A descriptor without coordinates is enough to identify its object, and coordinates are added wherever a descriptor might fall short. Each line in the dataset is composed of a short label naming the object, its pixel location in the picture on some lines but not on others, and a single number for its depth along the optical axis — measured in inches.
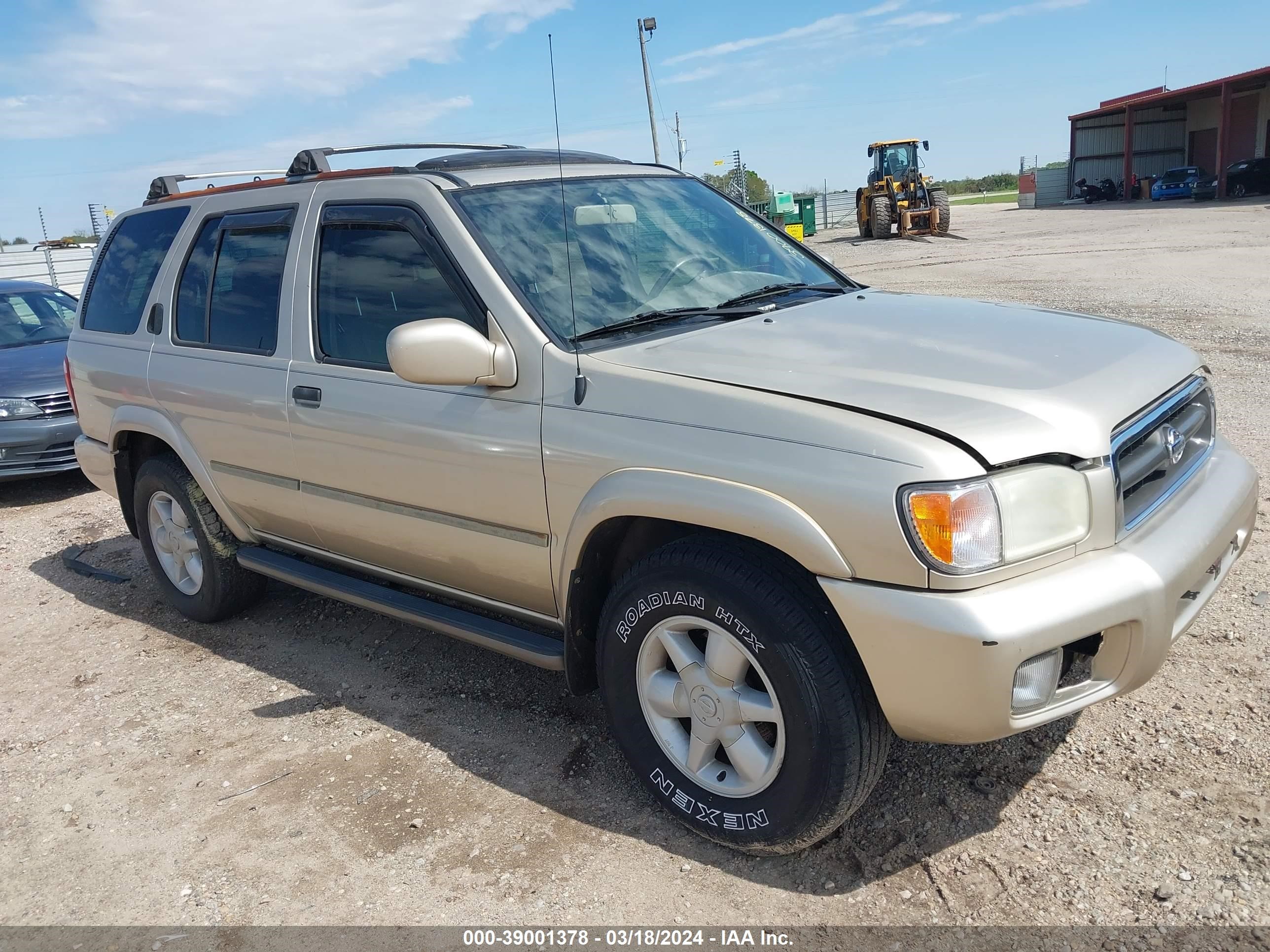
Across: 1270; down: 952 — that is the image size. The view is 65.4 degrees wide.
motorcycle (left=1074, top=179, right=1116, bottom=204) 1619.1
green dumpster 1327.5
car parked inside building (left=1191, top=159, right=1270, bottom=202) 1279.5
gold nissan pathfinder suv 92.7
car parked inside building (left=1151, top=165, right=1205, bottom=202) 1389.0
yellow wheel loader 1087.0
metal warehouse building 1485.0
